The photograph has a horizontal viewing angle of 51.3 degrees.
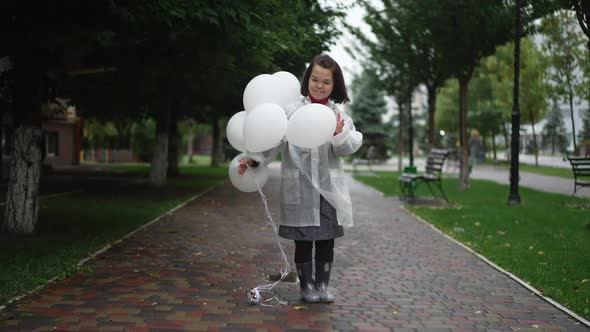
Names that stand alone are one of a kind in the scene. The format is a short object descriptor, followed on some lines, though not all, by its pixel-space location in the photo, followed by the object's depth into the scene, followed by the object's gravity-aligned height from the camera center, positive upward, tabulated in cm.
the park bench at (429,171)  1373 -43
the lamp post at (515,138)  1387 +38
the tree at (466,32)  1602 +331
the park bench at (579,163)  1359 -18
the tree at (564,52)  2956 +523
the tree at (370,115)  4609 +290
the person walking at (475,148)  3687 +41
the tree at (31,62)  680 +115
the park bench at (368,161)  3103 -45
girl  505 -19
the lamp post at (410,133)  2662 +90
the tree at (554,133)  6100 +247
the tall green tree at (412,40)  1789 +377
